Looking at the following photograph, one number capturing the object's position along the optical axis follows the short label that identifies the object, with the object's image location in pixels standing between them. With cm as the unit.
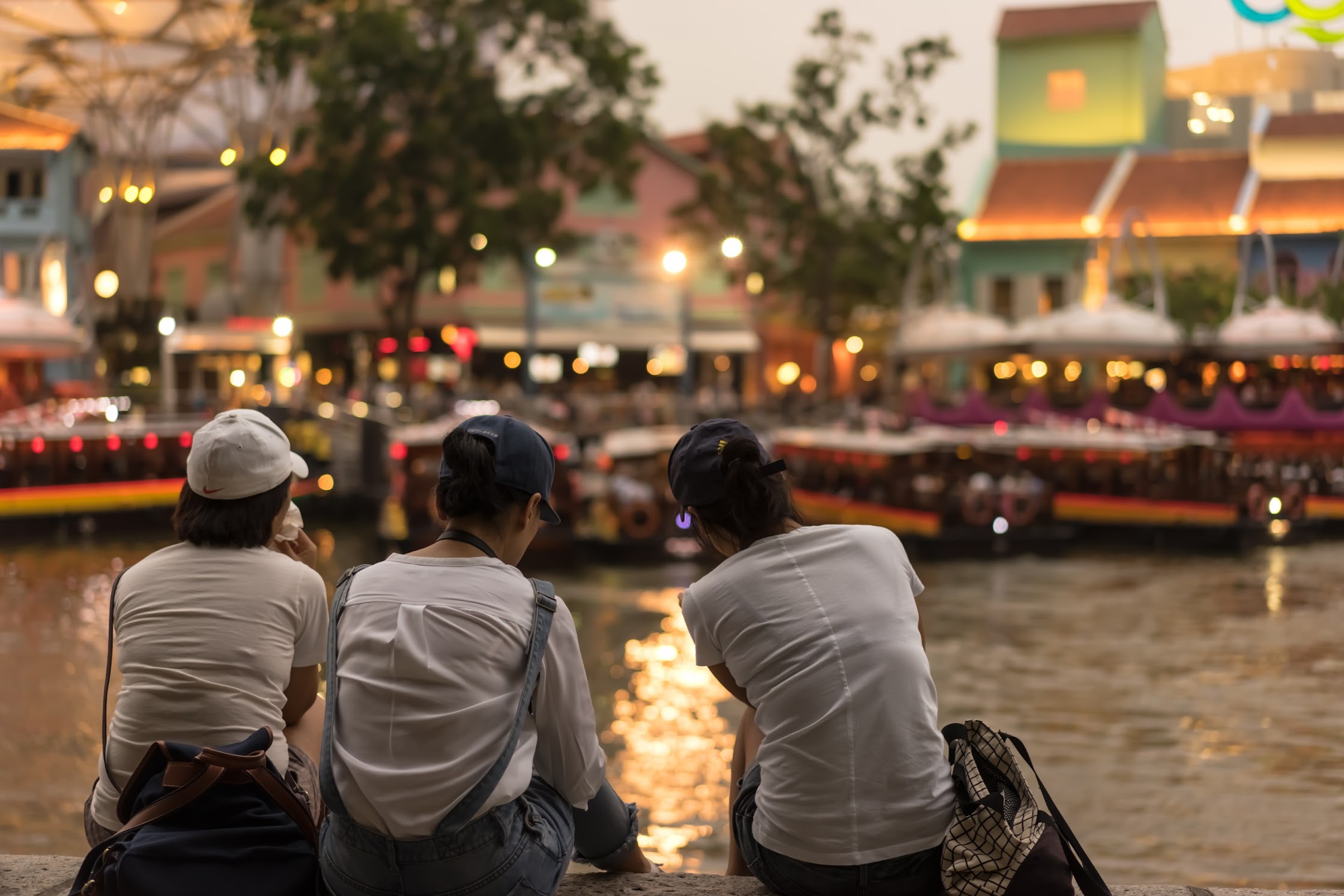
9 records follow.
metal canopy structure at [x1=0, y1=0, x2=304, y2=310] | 4231
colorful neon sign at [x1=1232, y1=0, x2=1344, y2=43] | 1980
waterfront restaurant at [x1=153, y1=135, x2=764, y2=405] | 4553
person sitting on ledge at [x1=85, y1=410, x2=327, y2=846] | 399
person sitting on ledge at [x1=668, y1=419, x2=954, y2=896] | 377
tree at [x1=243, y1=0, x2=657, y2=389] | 3244
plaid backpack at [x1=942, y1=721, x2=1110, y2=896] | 368
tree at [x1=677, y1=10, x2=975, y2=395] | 3953
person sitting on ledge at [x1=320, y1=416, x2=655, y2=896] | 341
